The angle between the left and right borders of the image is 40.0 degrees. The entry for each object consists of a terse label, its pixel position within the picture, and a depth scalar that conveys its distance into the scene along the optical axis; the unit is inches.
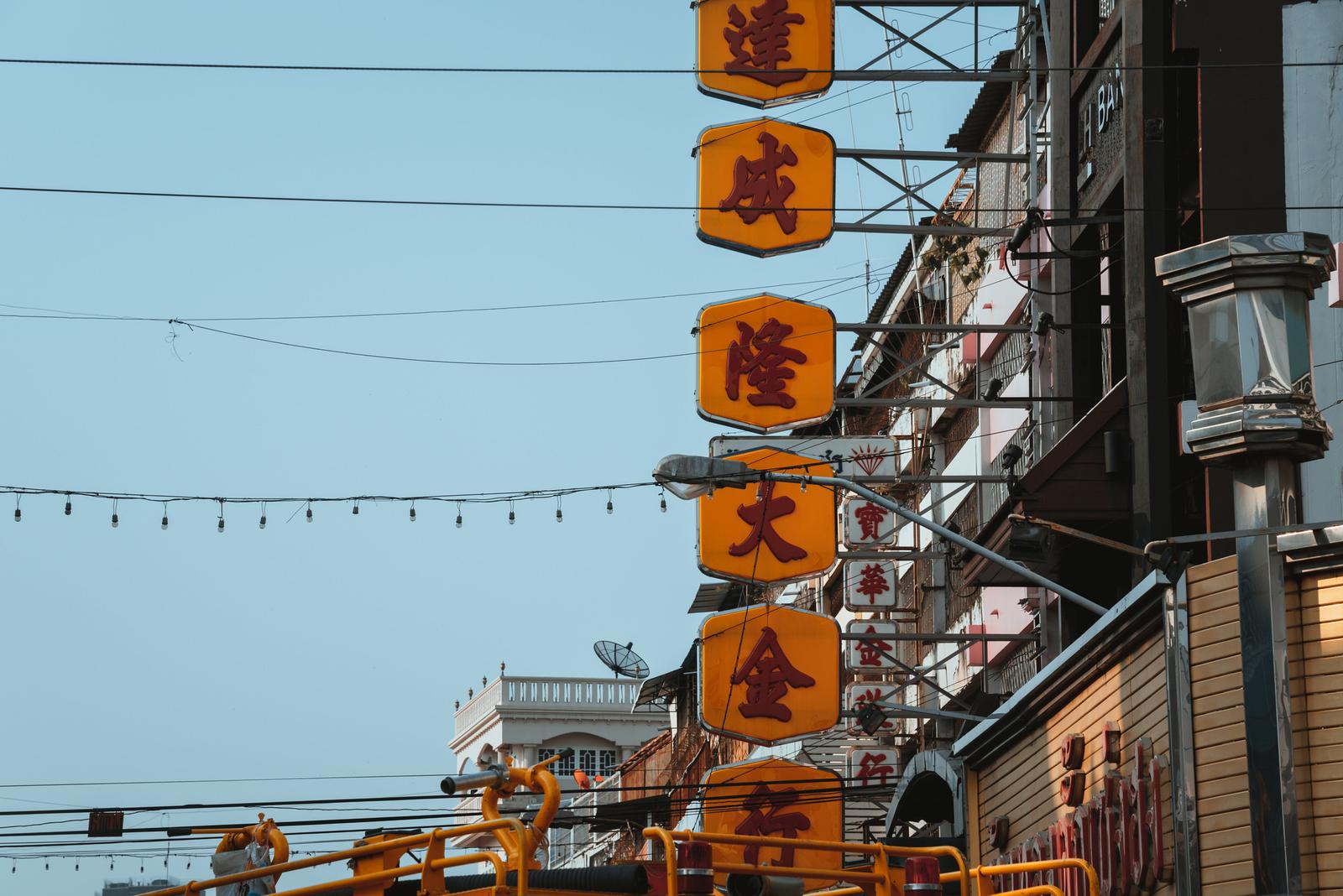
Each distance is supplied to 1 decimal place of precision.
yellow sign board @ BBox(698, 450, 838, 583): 1160.8
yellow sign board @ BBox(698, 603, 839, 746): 1154.7
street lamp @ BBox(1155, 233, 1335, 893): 490.3
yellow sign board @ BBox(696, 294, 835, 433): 1160.2
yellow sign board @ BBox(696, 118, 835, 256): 1152.2
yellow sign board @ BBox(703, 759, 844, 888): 1159.0
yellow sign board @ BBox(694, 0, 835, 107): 1168.2
